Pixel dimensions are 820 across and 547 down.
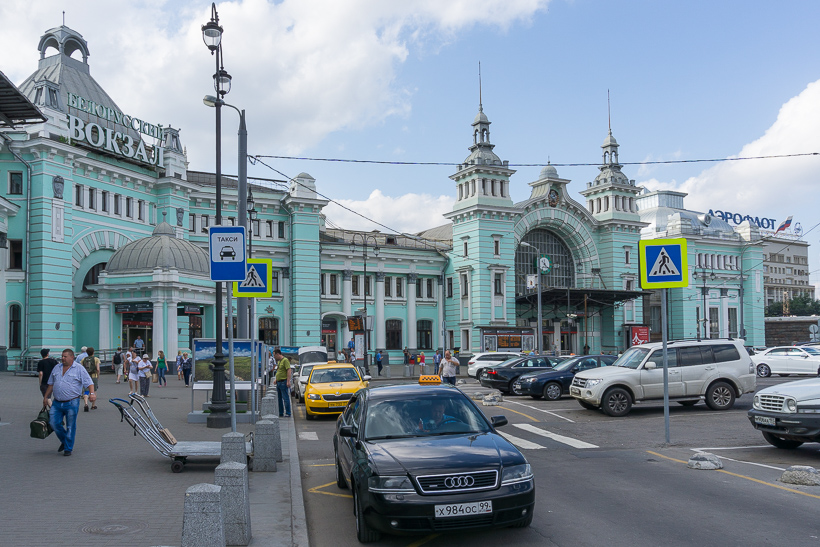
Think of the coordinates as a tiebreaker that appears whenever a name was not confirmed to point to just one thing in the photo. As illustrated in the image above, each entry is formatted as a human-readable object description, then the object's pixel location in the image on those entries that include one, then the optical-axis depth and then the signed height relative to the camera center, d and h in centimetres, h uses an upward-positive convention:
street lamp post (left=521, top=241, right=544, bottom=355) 4494 -156
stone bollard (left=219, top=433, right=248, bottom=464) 856 -155
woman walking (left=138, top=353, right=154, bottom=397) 2534 -199
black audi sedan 652 -151
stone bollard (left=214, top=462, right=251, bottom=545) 658 -170
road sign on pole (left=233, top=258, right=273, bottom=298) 1456 +71
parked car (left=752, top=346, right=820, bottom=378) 3288 -235
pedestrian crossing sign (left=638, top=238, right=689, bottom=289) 1336 +88
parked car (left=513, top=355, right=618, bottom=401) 2373 -228
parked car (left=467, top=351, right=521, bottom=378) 3881 -254
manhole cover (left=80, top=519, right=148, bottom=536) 693 -205
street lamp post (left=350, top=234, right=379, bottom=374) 4488 +505
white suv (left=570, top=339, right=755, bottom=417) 1836 -168
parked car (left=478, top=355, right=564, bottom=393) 2686 -214
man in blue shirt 1192 -128
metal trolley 1025 -181
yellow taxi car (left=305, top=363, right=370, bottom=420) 1923 -196
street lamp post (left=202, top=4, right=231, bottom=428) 1617 -120
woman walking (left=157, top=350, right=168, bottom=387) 3272 -217
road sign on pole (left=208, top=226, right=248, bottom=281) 969 +84
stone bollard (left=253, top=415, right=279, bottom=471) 1051 -192
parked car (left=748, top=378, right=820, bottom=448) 1125 -162
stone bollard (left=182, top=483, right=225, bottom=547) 525 -148
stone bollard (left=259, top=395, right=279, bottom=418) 1493 -188
